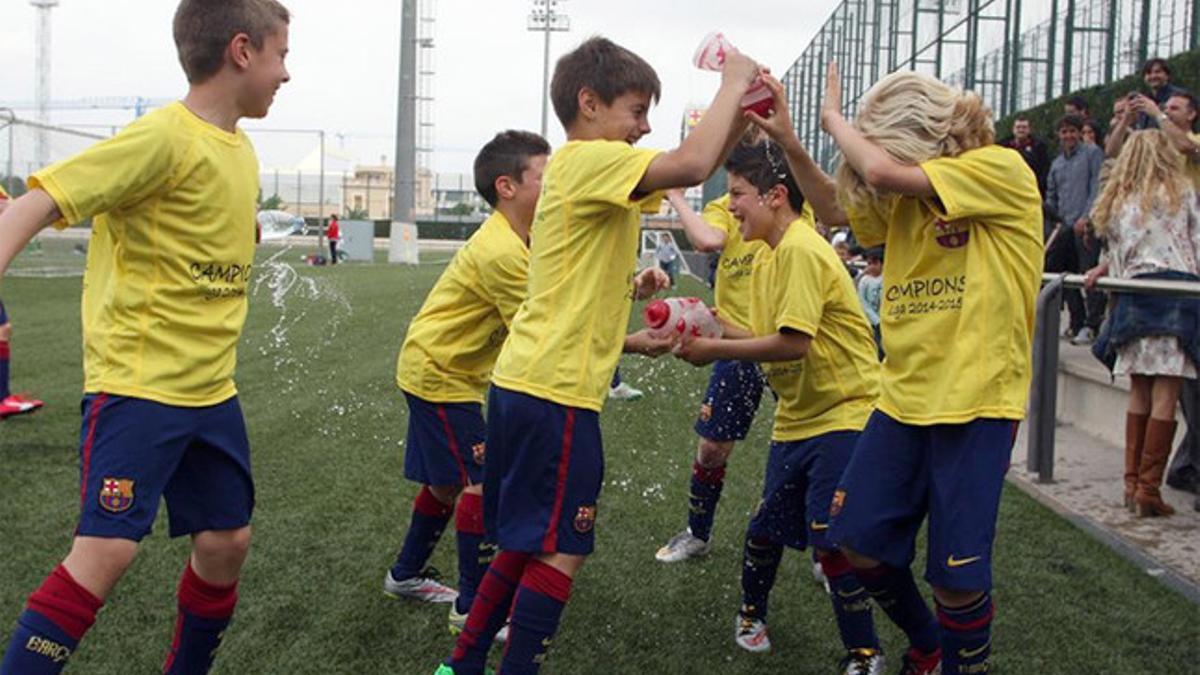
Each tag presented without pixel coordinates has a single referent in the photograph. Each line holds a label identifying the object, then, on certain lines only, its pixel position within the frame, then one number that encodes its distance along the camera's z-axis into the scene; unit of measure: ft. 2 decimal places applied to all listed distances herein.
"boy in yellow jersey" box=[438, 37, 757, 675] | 10.55
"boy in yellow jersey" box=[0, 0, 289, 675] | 9.61
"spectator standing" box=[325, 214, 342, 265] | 133.59
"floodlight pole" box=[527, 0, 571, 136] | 189.88
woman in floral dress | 19.13
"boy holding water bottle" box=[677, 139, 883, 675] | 12.59
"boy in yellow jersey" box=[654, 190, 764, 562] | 17.15
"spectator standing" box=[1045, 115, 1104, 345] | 32.81
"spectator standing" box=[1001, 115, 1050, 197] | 36.78
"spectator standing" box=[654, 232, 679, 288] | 101.81
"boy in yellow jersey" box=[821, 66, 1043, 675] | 10.28
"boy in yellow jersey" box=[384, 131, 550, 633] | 14.11
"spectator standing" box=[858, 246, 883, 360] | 29.71
